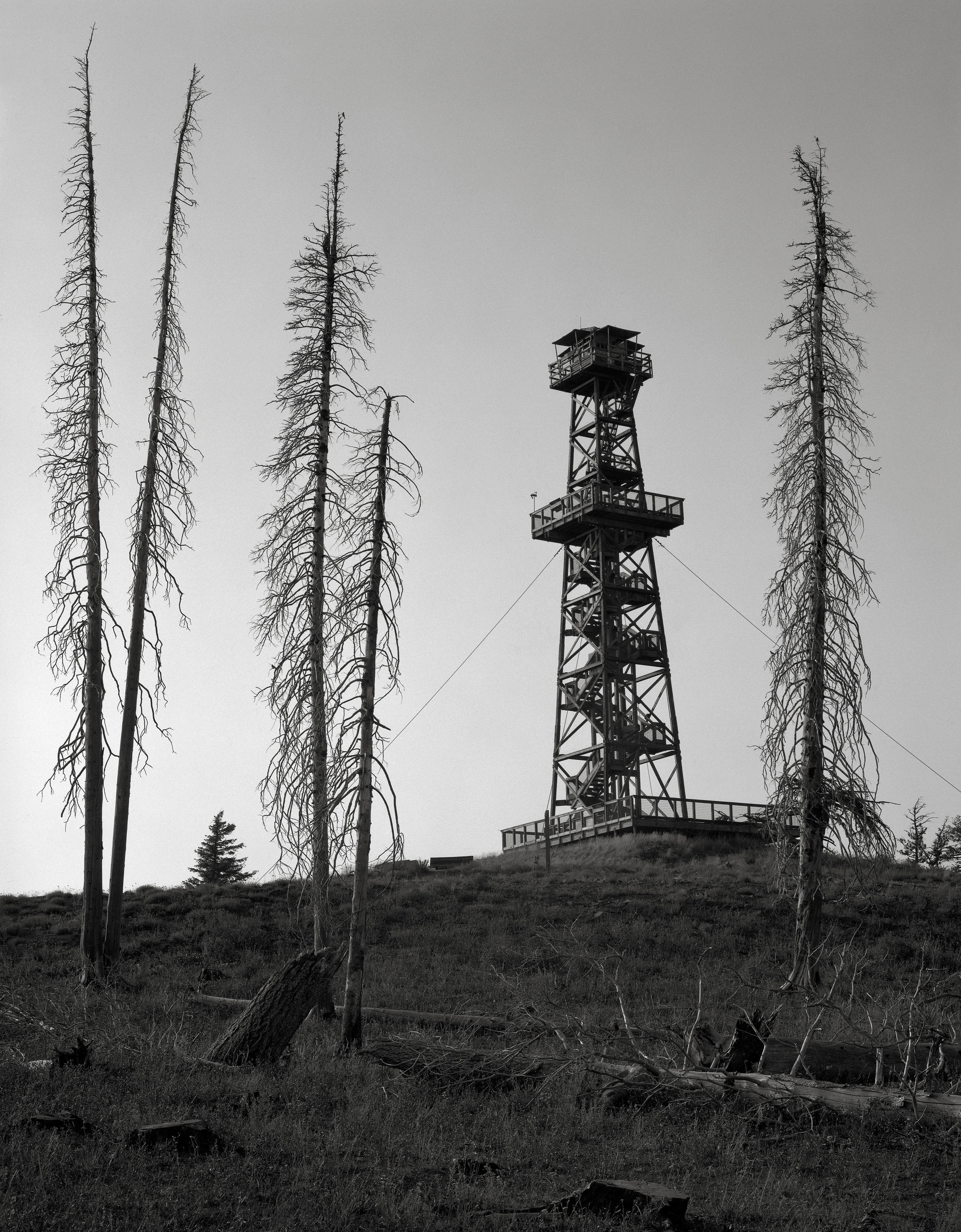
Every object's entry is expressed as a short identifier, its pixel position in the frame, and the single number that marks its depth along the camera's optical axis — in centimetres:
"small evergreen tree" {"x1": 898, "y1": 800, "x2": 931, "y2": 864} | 5734
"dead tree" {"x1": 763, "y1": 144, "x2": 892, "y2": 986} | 2120
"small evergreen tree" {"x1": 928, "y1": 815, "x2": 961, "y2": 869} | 5734
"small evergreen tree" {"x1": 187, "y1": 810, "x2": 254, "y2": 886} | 5959
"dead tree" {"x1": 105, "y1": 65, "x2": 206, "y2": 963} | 2111
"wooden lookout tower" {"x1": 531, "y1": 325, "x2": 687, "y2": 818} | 4228
